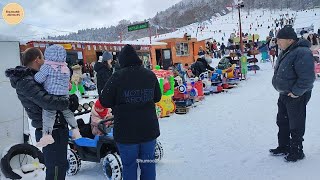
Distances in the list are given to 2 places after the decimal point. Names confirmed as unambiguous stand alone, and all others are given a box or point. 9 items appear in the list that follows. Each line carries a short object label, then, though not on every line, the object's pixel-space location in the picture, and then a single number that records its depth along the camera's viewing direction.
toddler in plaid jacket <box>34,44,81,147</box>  2.07
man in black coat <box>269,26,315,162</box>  2.88
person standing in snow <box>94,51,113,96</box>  4.60
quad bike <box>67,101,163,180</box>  2.84
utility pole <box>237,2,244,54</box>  12.88
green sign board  17.22
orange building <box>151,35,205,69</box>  17.32
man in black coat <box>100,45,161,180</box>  2.10
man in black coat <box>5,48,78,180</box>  2.04
